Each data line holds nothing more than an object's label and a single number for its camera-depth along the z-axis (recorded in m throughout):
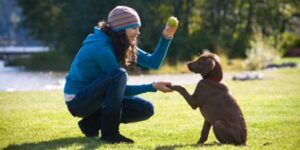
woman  9.39
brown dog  9.26
